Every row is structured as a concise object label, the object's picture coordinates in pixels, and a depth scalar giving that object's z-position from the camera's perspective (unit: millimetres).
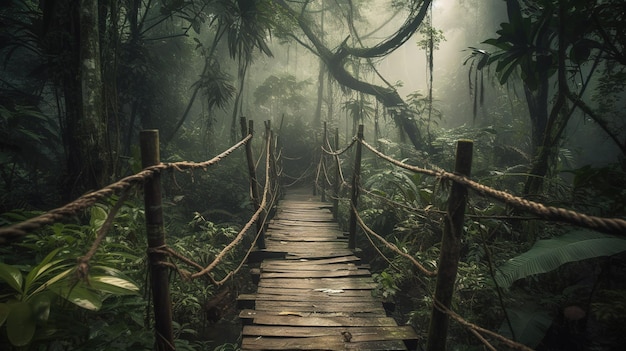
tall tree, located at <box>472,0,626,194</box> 4227
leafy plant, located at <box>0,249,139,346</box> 1149
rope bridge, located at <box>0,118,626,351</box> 836
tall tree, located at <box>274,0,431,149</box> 8961
